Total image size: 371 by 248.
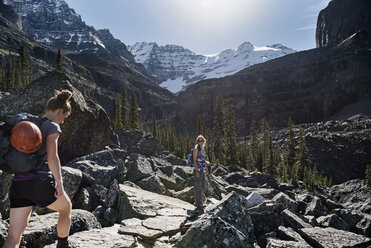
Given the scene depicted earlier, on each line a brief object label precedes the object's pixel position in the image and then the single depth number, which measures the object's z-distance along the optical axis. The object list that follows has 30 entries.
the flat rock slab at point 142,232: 5.62
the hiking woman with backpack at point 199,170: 8.66
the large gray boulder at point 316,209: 10.98
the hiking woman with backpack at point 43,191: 3.44
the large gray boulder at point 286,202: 10.60
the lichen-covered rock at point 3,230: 4.38
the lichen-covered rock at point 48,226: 4.86
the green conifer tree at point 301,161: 48.56
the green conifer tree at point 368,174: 45.13
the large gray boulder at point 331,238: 6.68
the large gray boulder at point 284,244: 5.90
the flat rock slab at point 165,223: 6.19
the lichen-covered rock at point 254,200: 9.48
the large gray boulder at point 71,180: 7.75
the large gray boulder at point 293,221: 7.70
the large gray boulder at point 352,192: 24.17
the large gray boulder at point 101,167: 9.90
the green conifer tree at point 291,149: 54.93
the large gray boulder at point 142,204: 7.44
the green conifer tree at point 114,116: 58.92
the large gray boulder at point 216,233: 4.45
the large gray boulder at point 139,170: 11.72
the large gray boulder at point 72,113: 11.04
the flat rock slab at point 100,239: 4.79
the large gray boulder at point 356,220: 9.77
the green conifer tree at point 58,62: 44.47
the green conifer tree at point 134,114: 58.31
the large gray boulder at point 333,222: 9.20
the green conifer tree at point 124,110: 60.41
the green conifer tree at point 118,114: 58.98
